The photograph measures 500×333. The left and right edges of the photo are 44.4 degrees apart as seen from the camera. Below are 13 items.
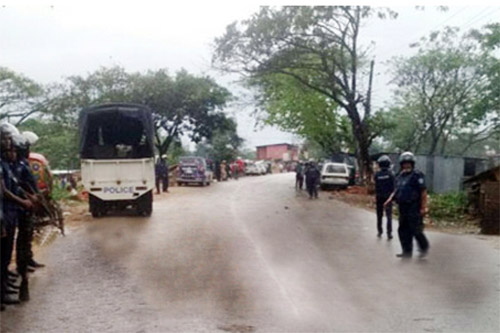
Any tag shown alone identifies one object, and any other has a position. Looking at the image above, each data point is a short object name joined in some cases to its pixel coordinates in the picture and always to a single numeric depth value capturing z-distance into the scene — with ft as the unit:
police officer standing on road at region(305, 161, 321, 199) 62.80
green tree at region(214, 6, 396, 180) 54.75
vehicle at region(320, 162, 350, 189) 78.69
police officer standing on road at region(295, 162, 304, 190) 75.00
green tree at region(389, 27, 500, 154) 55.16
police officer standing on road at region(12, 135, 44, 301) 18.79
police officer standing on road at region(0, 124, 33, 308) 17.71
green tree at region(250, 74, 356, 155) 77.51
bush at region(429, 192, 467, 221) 41.16
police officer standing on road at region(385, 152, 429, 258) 26.30
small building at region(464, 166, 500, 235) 36.94
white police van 28.81
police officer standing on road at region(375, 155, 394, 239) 32.12
